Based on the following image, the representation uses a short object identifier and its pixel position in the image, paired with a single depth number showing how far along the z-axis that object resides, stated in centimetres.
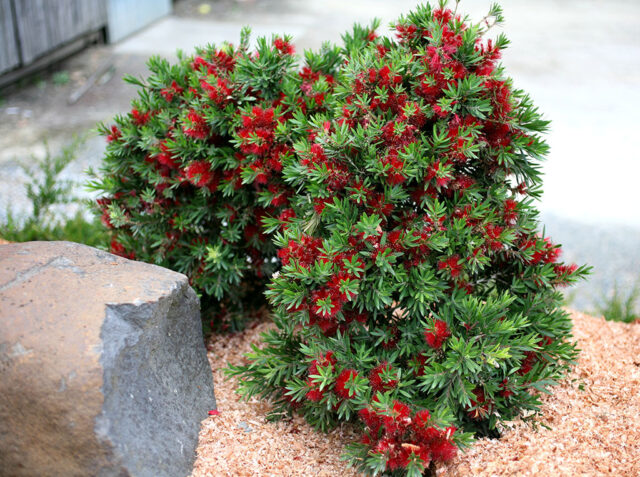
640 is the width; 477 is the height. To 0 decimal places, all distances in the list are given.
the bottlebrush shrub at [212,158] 270
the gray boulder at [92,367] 196
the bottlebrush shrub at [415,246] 217
